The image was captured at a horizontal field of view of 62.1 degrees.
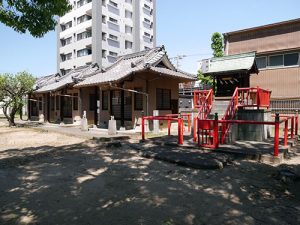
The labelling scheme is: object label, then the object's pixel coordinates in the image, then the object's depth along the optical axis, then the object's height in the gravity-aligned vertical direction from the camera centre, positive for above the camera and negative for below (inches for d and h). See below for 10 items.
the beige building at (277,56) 729.0 +163.6
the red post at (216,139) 354.3 -42.4
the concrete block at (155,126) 613.6 -40.7
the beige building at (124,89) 654.5 +61.0
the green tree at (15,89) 829.8 +71.7
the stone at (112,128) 596.7 -44.3
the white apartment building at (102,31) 1467.5 +505.9
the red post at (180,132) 394.1 -36.3
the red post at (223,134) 389.3 -38.7
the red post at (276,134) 298.4 -29.7
